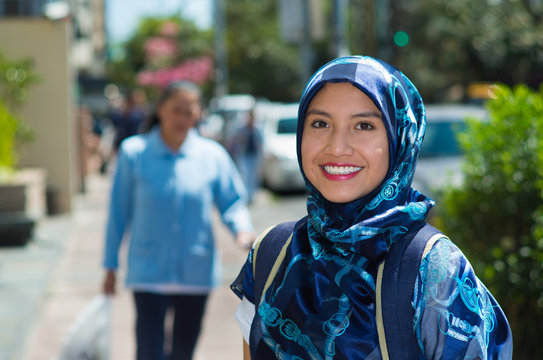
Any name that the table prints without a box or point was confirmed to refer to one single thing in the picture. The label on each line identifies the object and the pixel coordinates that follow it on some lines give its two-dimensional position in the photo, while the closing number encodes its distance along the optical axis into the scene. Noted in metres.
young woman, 1.71
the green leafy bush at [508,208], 3.83
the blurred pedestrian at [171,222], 3.92
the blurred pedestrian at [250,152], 14.02
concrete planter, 9.09
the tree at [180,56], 36.19
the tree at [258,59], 51.94
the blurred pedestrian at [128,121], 14.84
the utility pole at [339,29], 7.43
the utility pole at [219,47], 29.80
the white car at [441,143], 8.91
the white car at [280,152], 15.11
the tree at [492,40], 20.11
